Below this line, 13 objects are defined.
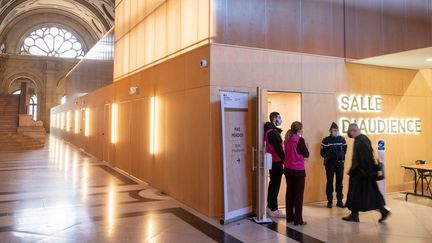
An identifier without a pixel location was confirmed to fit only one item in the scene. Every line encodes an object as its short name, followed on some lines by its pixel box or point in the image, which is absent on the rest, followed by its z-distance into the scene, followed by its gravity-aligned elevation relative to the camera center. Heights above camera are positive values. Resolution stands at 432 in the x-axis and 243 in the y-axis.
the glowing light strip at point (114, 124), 10.82 +0.25
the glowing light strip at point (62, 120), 25.23 +0.85
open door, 5.19 -0.55
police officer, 6.14 -0.44
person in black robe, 5.01 -0.65
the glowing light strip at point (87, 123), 15.34 +0.39
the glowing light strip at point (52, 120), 31.47 +1.09
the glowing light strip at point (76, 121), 18.69 +0.55
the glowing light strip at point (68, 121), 22.20 +0.69
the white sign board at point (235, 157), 5.18 -0.37
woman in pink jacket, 5.00 -0.49
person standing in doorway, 5.21 -0.37
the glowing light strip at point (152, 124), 7.73 +0.18
